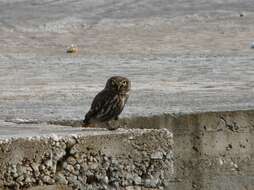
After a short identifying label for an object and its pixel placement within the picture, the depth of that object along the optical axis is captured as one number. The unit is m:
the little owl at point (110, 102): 16.50
